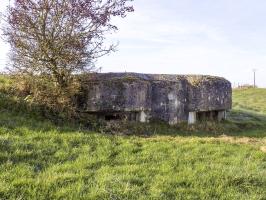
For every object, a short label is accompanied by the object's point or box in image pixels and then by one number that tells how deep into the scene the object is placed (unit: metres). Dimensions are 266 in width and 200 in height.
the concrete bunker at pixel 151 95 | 13.44
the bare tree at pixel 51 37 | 12.30
